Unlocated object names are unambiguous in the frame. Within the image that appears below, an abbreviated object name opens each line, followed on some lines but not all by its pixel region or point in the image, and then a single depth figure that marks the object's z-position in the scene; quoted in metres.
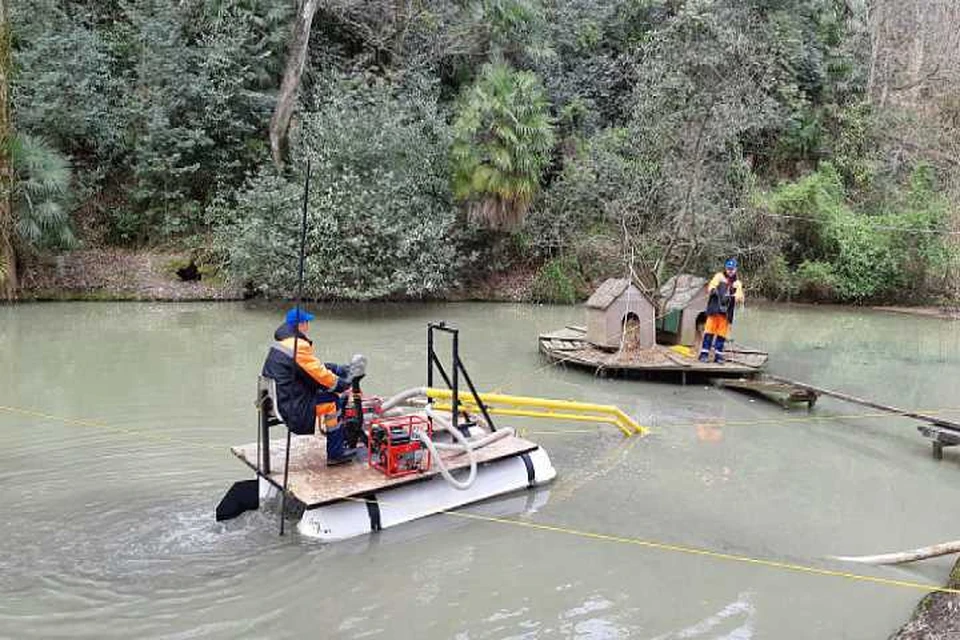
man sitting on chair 6.10
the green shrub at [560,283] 19.72
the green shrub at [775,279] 19.98
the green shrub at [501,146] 17.86
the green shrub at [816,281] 19.72
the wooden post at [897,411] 8.81
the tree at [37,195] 16.88
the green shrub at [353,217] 17.03
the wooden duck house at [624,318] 12.33
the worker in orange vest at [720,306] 11.77
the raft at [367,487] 6.23
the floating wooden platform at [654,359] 11.77
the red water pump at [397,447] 6.54
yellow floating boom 8.50
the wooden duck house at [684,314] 13.04
